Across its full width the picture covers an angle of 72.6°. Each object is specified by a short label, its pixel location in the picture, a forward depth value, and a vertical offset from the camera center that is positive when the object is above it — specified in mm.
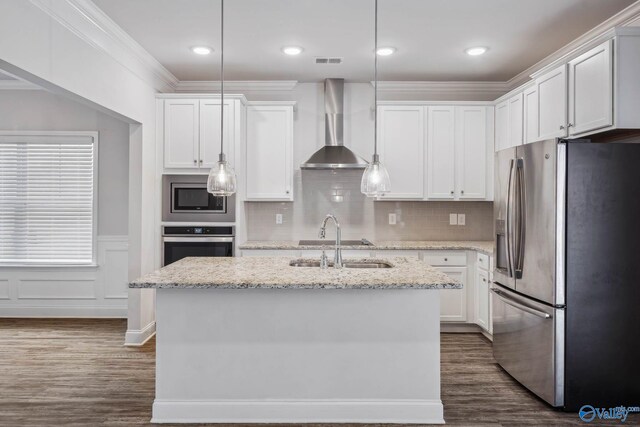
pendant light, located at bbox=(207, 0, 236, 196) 2553 +185
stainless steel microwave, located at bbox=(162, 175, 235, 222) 4398 +73
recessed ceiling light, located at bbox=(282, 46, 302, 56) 3957 +1494
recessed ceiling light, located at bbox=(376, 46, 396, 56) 3947 +1489
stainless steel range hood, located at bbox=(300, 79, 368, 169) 4922 +1103
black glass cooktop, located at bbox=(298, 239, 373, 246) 4625 -333
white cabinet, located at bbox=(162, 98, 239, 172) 4445 +811
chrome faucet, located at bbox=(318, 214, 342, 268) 2963 -295
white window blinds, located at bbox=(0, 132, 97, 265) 5055 +119
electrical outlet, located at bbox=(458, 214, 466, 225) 5062 -60
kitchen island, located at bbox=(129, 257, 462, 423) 2650 -872
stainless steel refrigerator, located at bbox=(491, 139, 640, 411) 2746 -378
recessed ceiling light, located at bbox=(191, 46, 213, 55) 3947 +1485
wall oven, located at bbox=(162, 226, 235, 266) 4379 -310
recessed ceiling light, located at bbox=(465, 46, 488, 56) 3949 +1494
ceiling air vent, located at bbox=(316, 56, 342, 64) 4254 +1505
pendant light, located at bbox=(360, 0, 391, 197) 2570 +190
